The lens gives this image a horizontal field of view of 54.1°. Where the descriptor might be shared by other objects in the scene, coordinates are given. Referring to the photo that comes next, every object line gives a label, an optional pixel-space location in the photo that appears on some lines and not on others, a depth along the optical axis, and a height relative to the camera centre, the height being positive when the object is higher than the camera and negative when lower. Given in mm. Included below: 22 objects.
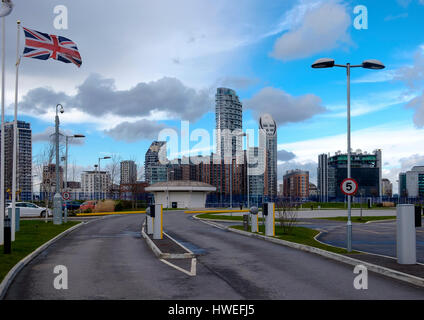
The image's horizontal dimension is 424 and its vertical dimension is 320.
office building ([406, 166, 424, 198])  184412 -3785
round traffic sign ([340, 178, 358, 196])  14750 -178
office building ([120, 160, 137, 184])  161875 +4523
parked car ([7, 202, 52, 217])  40875 -2896
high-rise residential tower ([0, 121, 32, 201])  148625 +14698
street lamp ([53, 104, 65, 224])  29594 -1438
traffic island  12043 -2501
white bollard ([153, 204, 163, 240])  18938 -1945
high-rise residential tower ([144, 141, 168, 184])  145375 +5809
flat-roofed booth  64312 -1829
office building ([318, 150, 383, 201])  124500 -3803
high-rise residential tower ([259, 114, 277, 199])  164125 +6911
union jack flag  19250 +6522
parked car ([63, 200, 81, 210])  54612 -3293
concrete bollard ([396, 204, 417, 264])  12086 -1588
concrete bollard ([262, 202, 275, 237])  20770 -1897
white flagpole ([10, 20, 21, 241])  18391 +1695
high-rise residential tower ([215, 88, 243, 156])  171750 +29690
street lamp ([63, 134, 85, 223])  35656 +4002
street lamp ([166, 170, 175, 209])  63531 -2421
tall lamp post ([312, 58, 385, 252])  14867 +4214
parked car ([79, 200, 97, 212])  52378 -3151
